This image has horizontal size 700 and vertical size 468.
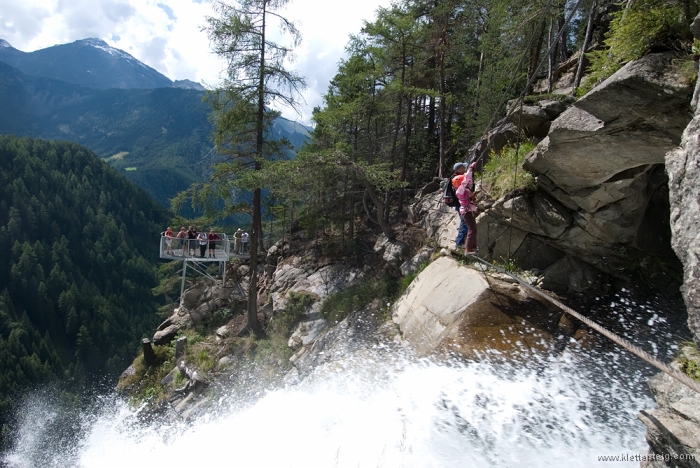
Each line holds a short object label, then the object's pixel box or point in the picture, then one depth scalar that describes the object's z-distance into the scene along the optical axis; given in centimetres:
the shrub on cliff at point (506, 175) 865
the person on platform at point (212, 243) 1775
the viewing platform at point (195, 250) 1694
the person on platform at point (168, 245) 1673
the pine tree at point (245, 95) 1295
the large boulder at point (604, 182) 547
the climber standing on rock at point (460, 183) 788
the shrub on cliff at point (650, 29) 536
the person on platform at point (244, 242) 1925
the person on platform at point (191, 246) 1715
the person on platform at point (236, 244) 1892
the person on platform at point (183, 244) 1696
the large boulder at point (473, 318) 688
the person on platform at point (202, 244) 1734
